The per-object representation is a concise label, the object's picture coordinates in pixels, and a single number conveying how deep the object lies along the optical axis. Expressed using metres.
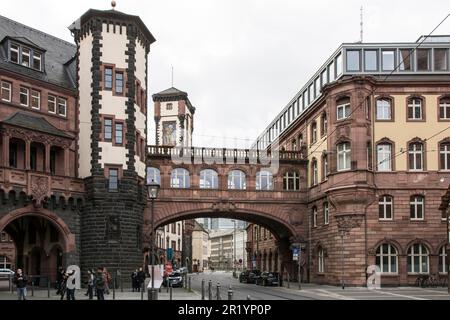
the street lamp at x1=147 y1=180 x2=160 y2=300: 26.80
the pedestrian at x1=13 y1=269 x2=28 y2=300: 29.75
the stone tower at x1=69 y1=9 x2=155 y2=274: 43.66
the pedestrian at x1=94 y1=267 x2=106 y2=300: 29.83
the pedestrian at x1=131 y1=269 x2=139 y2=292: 40.96
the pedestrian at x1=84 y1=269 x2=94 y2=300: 32.33
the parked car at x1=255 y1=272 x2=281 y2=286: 54.81
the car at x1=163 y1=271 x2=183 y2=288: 48.98
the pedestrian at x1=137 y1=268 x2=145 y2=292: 40.12
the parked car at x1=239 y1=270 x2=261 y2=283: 63.23
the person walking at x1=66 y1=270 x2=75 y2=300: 28.42
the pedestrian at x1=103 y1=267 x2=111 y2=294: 38.03
